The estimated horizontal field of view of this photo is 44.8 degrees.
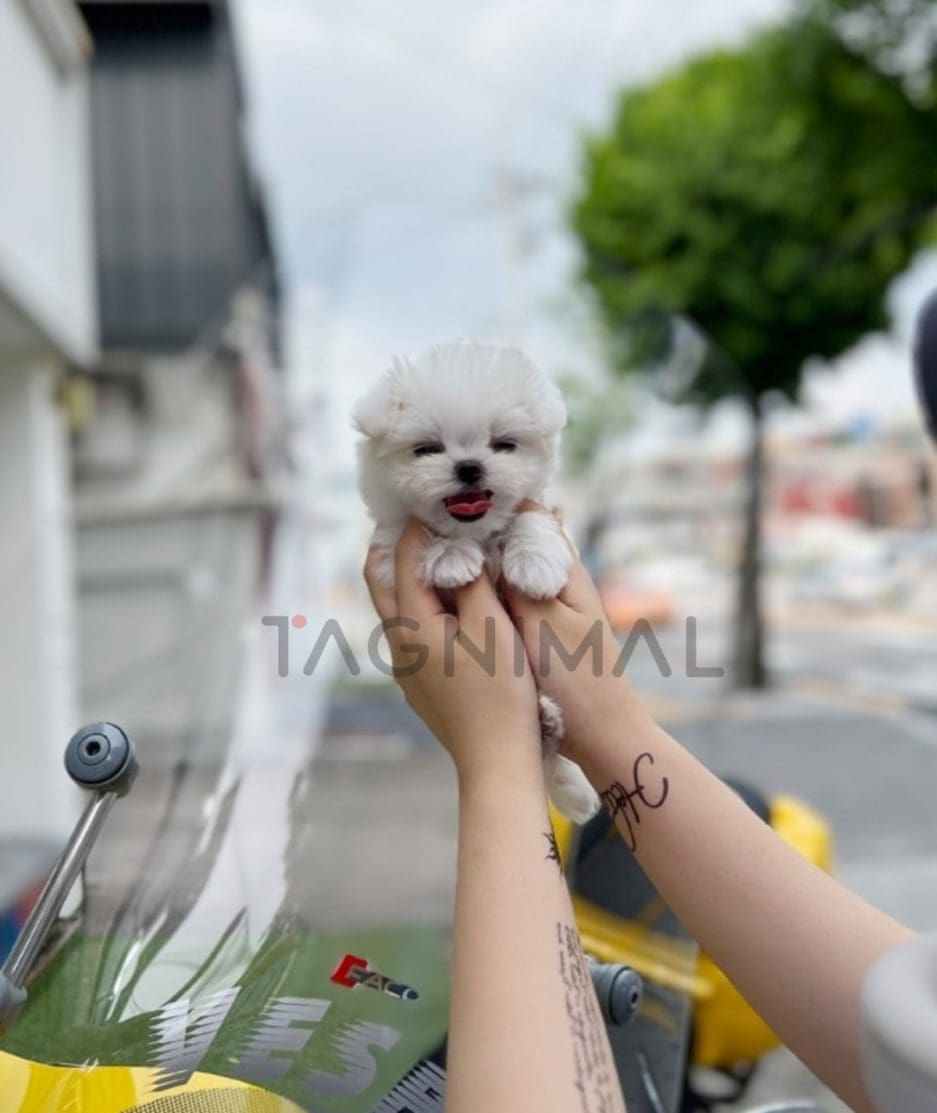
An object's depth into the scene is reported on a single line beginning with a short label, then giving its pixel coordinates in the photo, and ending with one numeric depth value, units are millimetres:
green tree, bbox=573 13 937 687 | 7430
